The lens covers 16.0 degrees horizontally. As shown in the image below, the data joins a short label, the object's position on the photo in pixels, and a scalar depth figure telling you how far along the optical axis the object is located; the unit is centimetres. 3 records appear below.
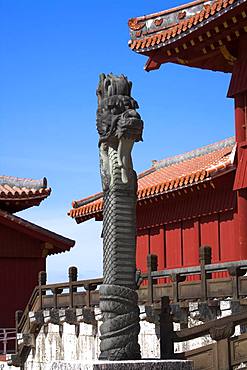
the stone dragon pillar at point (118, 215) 1208
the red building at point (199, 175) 2067
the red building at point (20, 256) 2995
